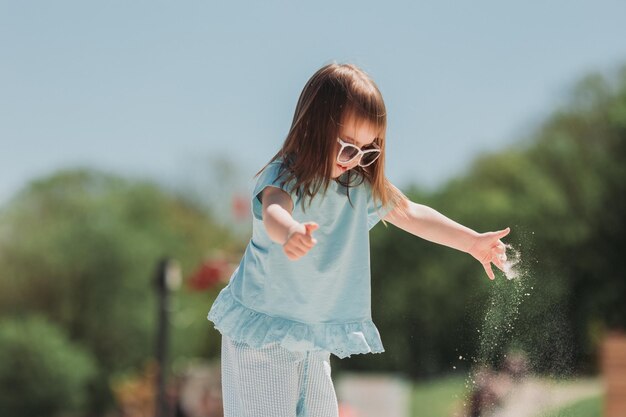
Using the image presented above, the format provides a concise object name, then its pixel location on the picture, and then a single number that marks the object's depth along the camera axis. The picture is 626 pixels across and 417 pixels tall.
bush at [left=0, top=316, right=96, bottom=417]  20.16
